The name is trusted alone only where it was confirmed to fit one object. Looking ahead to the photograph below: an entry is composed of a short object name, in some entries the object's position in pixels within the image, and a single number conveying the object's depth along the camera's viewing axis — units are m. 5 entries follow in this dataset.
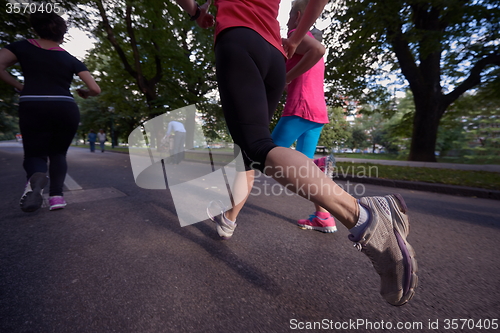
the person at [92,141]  18.30
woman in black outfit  2.26
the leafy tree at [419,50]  8.14
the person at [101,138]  20.03
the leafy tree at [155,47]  9.15
